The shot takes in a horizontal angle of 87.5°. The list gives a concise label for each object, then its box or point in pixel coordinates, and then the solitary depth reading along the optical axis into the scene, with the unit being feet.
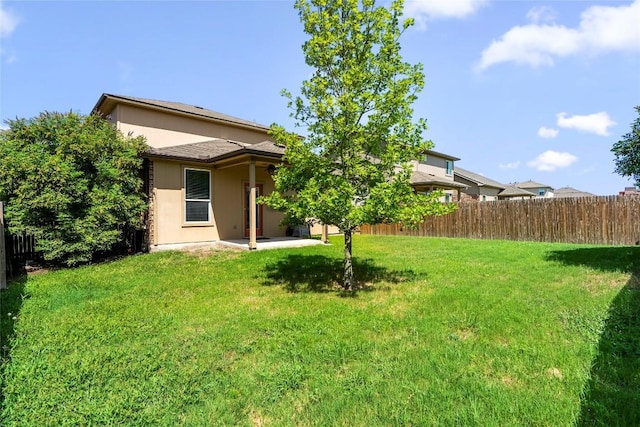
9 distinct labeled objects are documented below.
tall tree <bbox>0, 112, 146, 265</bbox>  27.30
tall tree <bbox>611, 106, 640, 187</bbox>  22.76
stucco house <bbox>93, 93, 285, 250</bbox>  35.37
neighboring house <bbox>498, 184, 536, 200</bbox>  114.73
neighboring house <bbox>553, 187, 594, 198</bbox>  176.17
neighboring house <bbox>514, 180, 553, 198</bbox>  159.02
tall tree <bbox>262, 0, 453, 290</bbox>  18.89
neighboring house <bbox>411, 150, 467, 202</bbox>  72.37
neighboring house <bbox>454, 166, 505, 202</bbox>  100.30
